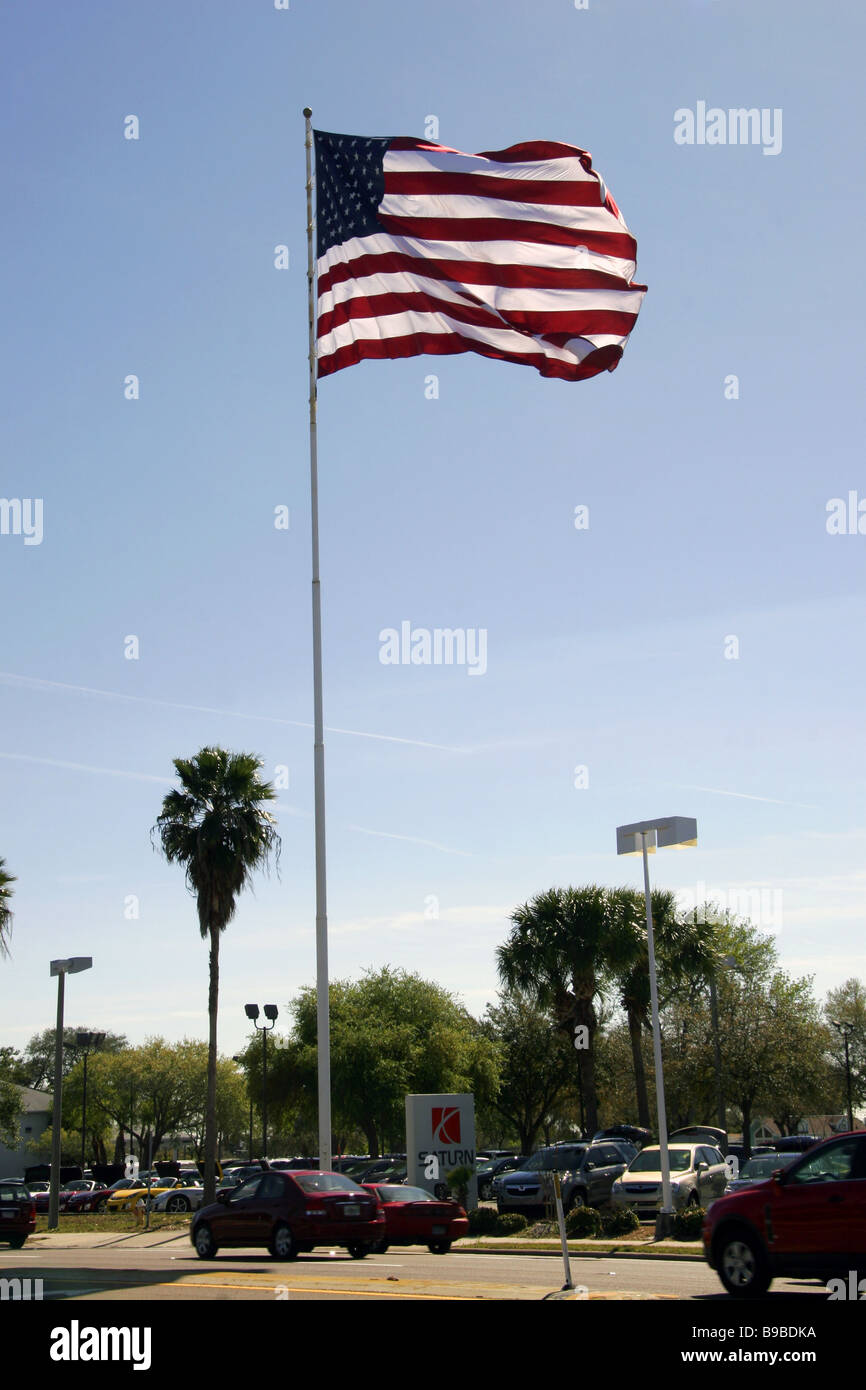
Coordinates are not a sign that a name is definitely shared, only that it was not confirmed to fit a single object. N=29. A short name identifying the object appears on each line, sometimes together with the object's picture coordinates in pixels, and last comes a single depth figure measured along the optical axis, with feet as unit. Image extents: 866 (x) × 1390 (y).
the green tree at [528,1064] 205.16
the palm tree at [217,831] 124.67
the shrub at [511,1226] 83.46
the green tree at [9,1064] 218.18
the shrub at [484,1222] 84.38
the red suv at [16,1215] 87.15
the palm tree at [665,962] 140.87
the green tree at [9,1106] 207.31
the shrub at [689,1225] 72.79
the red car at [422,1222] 70.79
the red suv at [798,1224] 38.86
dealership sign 89.30
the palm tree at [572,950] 132.77
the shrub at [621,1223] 77.00
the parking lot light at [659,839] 76.69
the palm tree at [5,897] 126.41
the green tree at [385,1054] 163.73
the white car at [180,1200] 128.88
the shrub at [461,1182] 88.53
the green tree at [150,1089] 297.12
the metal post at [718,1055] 146.00
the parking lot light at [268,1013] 144.05
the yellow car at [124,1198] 146.30
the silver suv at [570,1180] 94.84
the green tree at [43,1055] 387.75
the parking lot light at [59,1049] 117.29
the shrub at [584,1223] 78.23
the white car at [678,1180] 84.69
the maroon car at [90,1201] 153.17
